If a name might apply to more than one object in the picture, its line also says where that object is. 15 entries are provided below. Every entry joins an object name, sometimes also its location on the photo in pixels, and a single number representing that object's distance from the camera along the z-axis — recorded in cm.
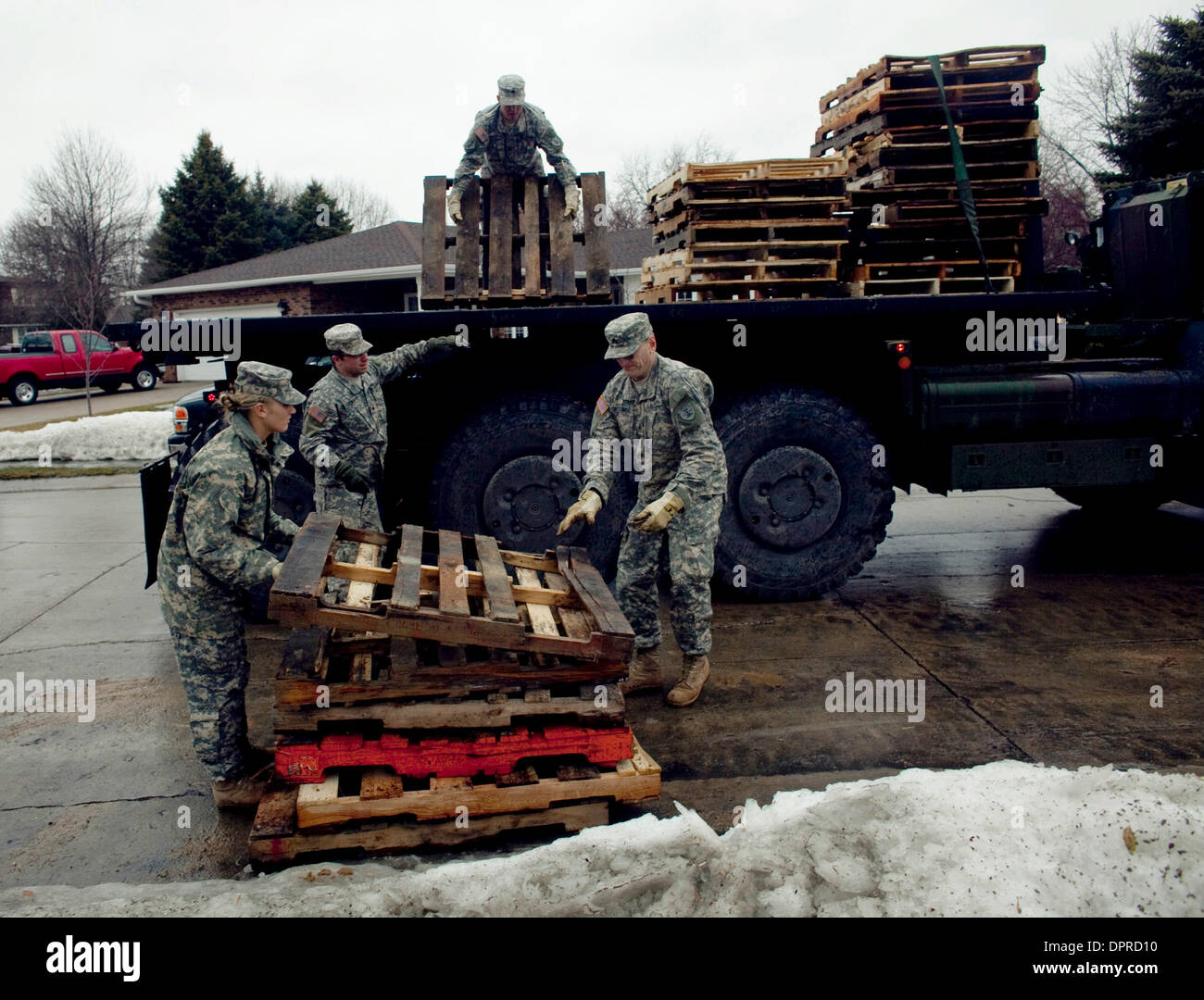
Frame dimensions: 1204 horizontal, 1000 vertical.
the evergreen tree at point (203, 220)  3450
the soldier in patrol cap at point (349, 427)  583
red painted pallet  362
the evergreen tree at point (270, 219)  3631
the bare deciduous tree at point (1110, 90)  3122
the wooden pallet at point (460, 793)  351
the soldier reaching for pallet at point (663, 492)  491
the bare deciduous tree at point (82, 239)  3053
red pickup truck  2570
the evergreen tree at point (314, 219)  3675
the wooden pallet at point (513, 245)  662
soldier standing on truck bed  664
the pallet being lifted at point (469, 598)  356
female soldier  374
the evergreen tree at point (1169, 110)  1941
